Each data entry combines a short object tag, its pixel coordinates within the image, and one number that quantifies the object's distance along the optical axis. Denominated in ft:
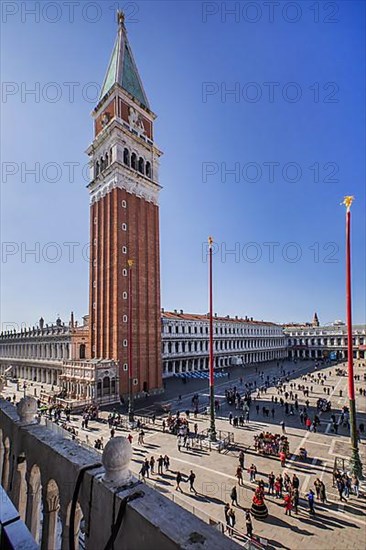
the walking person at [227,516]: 39.03
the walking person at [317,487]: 45.75
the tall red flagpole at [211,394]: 68.49
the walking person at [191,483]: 47.70
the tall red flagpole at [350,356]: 50.58
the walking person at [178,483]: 48.39
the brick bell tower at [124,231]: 126.41
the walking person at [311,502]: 42.11
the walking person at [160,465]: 55.42
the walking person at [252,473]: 51.70
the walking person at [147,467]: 53.71
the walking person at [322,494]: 44.88
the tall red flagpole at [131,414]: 86.17
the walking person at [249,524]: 36.63
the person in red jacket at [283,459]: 57.70
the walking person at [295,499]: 42.82
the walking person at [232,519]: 38.06
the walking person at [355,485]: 48.31
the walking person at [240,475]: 50.35
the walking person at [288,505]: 42.10
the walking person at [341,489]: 46.07
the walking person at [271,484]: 48.14
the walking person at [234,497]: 43.52
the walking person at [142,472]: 52.85
